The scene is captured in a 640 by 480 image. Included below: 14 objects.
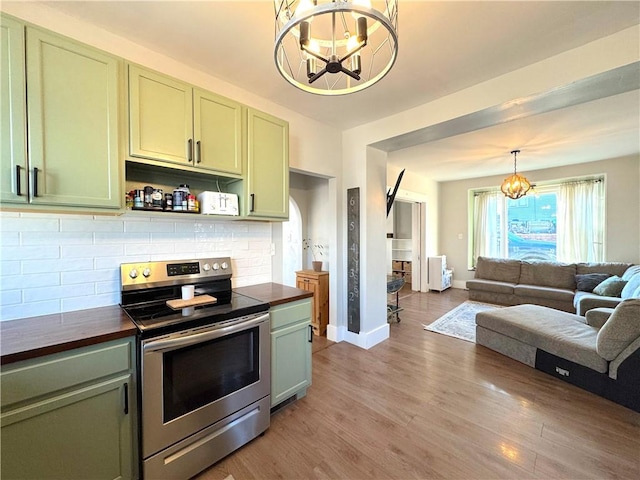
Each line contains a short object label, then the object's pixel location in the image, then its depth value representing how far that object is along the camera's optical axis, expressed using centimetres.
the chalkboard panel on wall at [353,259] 328
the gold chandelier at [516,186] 437
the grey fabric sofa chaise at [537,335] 232
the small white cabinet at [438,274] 608
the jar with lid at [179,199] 186
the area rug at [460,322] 364
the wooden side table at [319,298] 361
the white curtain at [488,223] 617
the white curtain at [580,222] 489
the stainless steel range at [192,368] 137
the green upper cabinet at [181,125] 162
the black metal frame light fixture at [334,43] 90
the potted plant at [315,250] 386
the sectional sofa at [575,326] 207
